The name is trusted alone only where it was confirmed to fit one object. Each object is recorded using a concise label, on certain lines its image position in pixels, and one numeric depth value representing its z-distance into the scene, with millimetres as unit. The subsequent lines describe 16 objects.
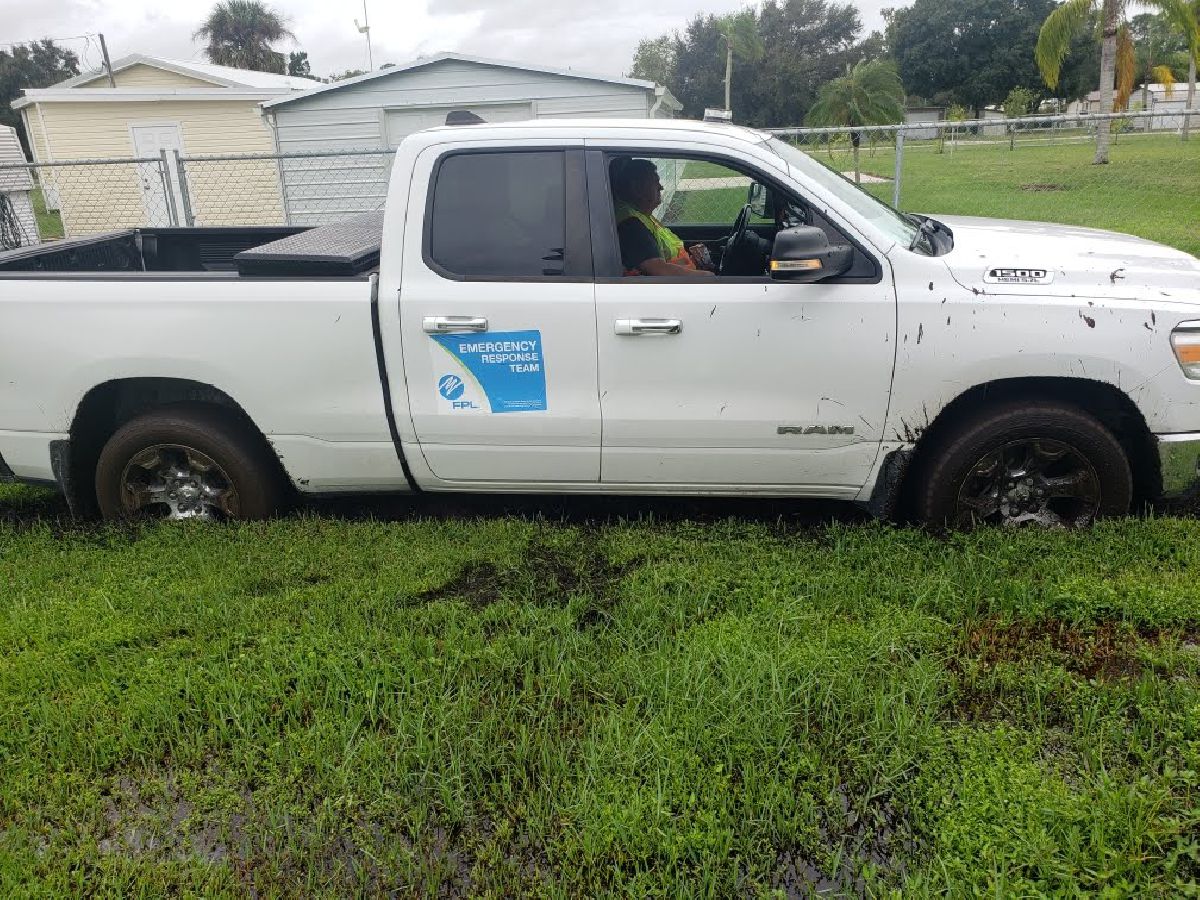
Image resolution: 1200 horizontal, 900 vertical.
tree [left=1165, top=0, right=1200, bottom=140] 26078
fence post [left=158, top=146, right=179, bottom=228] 9617
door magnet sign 3852
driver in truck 4012
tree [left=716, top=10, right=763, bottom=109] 58419
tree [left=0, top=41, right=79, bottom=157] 55688
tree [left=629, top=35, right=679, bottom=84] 80244
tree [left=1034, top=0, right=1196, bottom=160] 26141
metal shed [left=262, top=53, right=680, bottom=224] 15227
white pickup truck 3662
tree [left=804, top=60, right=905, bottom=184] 22078
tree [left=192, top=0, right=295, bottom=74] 60219
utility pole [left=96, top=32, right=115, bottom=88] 24103
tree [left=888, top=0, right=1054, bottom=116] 62250
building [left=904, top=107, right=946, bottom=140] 62916
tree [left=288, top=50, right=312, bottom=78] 66938
